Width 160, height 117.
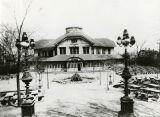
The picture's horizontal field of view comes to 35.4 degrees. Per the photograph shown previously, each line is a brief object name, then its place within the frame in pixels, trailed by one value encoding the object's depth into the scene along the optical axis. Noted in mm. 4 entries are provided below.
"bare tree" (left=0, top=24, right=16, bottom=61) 18353
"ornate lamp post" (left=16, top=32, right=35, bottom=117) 11836
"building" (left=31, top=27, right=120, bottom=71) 45344
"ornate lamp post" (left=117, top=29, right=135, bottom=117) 12531
